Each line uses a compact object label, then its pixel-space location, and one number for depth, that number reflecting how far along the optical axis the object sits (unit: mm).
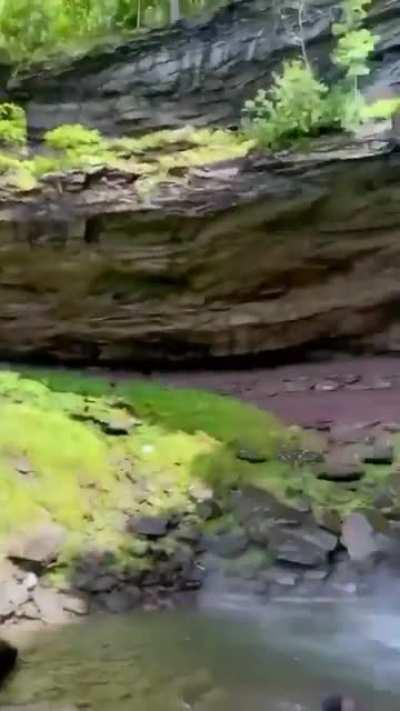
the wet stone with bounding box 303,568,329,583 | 8359
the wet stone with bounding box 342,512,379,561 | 8555
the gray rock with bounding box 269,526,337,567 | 8484
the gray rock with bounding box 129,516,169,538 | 8766
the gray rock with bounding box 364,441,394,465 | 10016
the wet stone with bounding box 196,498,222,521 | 9133
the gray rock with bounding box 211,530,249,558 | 8758
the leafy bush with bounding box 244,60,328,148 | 11383
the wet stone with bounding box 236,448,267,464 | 10148
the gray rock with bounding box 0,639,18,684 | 6129
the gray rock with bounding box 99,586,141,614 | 7961
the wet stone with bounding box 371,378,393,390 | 12148
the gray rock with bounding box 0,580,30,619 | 7621
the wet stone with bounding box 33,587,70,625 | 7719
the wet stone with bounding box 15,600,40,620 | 7680
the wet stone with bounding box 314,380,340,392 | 12328
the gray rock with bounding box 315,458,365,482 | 9727
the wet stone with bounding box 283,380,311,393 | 12484
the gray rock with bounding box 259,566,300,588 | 8359
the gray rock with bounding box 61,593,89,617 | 7859
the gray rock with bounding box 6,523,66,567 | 8250
